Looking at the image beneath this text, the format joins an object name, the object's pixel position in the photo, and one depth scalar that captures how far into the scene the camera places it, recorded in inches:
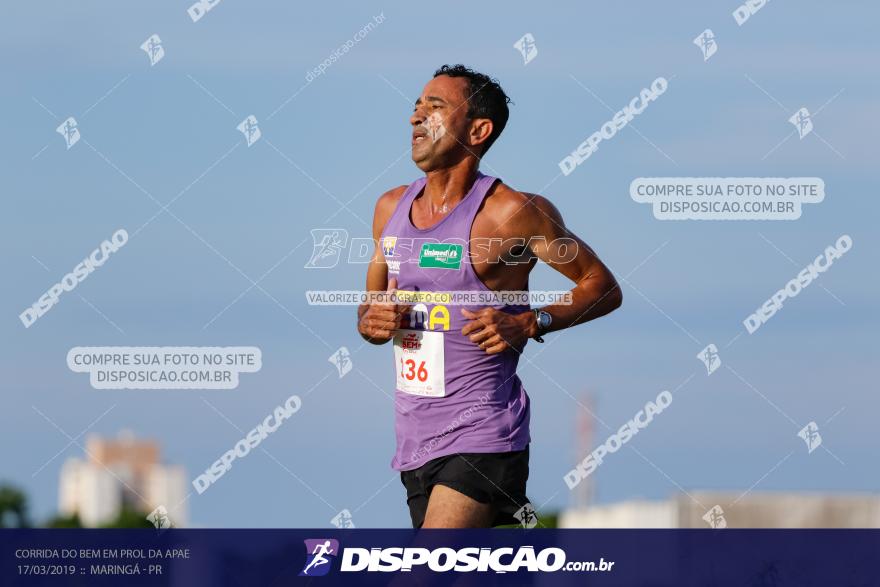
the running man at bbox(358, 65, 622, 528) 337.1
